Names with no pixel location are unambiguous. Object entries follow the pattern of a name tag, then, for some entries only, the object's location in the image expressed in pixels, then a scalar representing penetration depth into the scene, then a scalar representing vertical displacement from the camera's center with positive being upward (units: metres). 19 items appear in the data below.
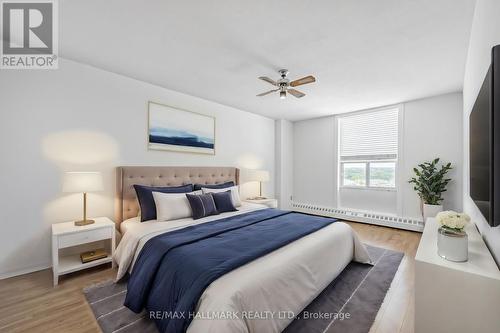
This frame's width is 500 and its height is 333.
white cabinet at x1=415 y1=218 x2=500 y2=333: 1.25 -0.77
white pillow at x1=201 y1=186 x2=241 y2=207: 3.42 -0.40
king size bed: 1.37 -0.79
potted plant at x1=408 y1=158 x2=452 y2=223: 3.70 -0.31
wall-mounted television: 0.98 +0.11
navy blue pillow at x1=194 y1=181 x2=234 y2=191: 3.53 -0.33
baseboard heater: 4.19 -1.09
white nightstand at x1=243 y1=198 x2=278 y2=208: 4.44 -0.73
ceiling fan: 2.81 +1.05
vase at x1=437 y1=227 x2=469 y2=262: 1.44 -0.52
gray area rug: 1.73 -1.25
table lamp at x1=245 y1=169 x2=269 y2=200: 4.67 -0.21
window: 4.54 +0.39
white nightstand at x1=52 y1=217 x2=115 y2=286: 2.28 -0.83
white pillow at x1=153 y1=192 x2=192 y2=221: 2.77 -0.52
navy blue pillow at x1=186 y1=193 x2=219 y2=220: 2.90 -0.53
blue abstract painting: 3.45 +0.61
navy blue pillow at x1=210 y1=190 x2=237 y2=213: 3.21 -0.53
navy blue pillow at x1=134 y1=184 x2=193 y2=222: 2.80 -0.45
